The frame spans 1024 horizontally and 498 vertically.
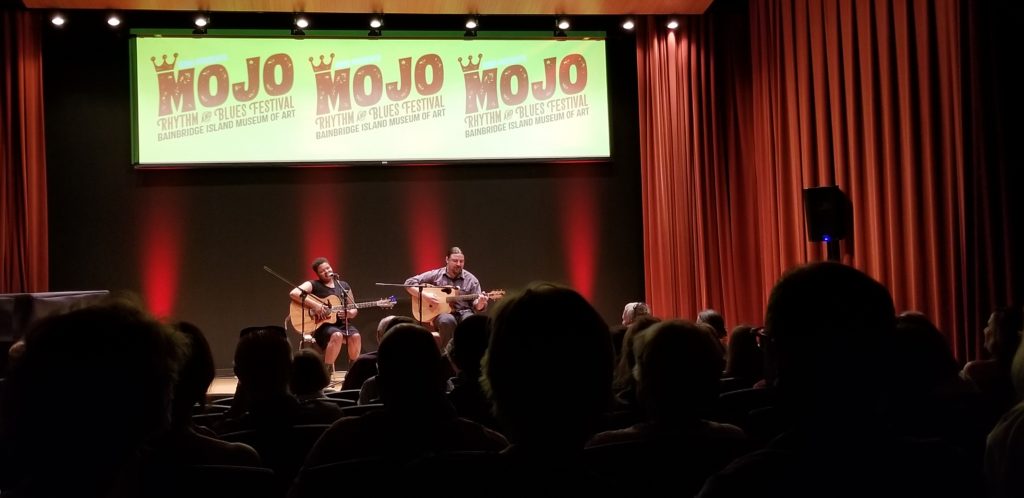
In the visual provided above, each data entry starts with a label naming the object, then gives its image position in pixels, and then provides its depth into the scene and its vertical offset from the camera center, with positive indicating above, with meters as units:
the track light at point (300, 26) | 7.98 +2.36
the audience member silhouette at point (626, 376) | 2.76 -0.42
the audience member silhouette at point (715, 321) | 4.55 -0.39
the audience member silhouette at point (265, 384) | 2.57 -0.37
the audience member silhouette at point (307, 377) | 3.22 -0.43
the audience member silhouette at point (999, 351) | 2.92 -0.42
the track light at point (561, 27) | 8.37 +2.34
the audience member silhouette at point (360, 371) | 4.15 -0.54
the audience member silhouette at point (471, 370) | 2.80 -0.38
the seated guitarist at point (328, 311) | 7.70 -0.42
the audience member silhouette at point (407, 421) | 2.05 -0.40
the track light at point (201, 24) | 7.87 +2.38
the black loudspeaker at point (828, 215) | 6.11 +0.22
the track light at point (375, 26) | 8.07 +2.35
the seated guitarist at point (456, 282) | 8.14 -0.21
